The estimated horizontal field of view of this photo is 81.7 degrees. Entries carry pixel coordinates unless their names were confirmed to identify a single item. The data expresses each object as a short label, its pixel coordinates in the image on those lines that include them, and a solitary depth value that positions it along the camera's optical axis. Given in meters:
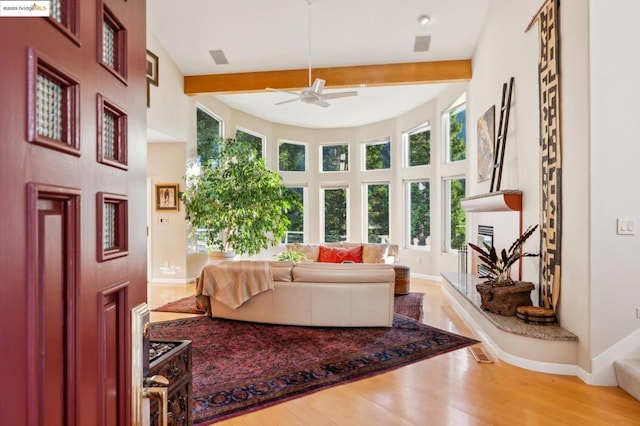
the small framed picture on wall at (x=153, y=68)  5.66
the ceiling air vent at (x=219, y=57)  5.98
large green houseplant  6.59
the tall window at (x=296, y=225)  9.47
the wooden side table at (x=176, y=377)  1.06
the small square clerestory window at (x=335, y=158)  9.44
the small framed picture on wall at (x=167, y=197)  6.80
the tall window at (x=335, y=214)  9.39
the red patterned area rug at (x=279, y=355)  2.63
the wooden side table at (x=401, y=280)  6.07
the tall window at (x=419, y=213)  7.85
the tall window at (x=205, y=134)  7.26
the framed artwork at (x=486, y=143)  4.87
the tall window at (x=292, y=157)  9.45
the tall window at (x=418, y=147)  7.82
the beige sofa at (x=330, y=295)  4.07
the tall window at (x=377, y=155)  8.80
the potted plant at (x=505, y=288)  3.49
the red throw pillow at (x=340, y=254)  6.90
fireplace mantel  3.93
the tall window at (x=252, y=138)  8.55
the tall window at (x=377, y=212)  8.83
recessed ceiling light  5.04
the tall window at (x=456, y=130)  6.74
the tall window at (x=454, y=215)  6.88
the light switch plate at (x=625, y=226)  2.76
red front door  0.43
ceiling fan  4.52
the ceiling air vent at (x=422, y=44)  5.48
